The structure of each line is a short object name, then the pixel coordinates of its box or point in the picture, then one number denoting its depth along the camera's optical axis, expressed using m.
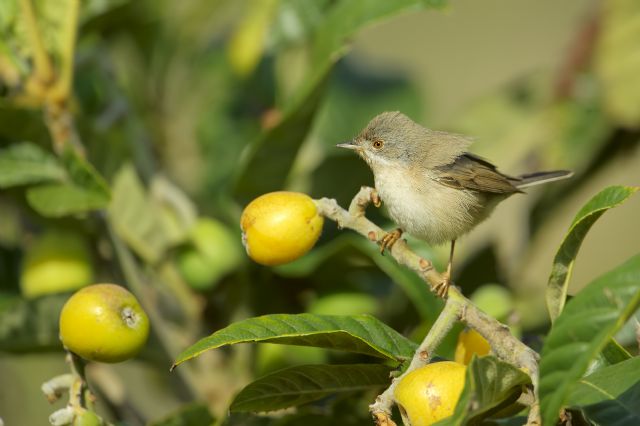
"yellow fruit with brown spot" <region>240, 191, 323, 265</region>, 3.57
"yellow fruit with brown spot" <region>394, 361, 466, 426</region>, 2.96
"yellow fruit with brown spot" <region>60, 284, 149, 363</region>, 3.60
